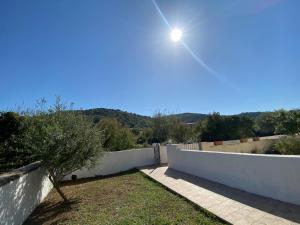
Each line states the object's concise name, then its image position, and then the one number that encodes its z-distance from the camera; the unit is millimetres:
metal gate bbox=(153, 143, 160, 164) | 11291
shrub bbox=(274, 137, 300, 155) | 8451
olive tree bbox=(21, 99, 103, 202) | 5565
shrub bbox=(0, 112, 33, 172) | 10009
